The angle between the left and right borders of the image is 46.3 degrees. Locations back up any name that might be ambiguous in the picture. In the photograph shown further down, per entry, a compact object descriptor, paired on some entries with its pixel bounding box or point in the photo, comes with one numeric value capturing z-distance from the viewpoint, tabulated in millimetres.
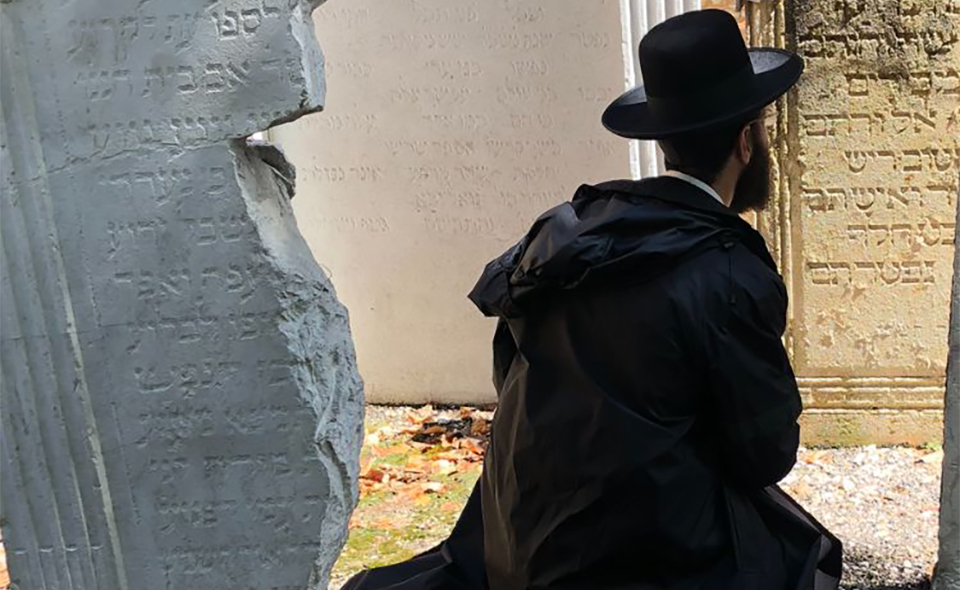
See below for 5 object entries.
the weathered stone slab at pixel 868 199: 4801
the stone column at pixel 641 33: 5395
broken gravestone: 2547
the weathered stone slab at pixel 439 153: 5566
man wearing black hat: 2385
